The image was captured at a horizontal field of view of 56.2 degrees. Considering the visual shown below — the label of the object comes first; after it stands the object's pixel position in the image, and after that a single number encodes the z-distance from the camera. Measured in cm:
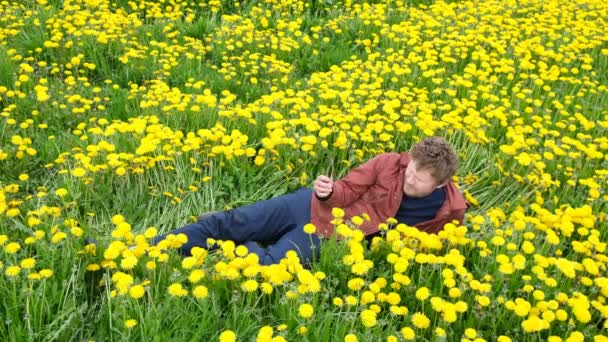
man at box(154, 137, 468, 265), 336
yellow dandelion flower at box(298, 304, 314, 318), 252
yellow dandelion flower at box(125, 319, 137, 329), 242
